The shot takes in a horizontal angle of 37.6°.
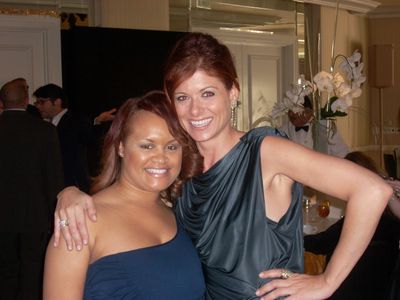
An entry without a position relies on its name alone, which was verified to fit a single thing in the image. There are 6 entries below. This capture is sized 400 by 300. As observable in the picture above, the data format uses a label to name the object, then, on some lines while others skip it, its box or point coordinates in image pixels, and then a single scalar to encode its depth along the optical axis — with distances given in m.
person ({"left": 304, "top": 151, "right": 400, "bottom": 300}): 2.61
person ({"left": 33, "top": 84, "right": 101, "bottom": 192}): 4.51
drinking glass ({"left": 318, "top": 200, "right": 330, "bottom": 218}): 3.39
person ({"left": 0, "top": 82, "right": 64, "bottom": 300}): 3.82
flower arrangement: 3.25
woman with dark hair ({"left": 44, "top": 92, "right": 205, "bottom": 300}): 1.39
